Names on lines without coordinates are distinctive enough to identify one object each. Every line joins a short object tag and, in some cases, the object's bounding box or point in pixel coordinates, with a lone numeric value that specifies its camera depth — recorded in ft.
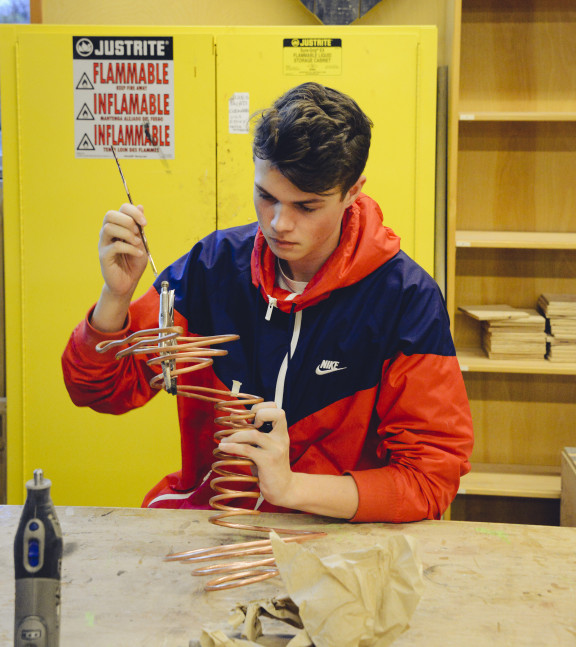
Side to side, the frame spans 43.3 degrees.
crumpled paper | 2.94
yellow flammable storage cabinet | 8.86
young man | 4.38
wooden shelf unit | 10.11
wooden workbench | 3.25
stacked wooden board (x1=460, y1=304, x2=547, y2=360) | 9.50
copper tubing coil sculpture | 3.69
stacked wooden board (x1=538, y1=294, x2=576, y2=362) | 9.45
